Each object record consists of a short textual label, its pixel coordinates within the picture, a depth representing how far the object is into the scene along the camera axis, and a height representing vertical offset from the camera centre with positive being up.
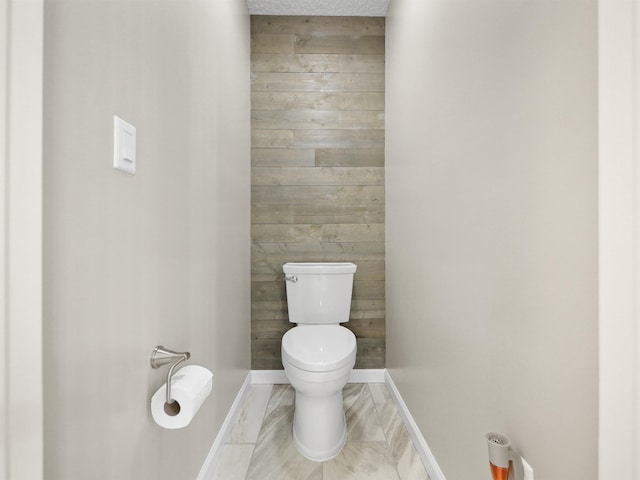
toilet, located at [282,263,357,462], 1.37 -0.61
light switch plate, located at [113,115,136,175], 0.71 +0.22
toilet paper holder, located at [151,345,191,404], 0.87 -0.32
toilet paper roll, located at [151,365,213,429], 0.82 -0.42
